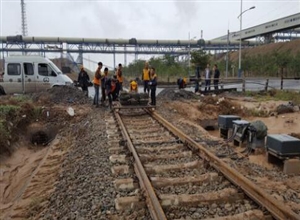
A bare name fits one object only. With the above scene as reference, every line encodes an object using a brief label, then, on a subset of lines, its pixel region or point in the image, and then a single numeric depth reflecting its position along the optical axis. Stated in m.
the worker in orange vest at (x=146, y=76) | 14.56
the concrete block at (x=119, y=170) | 5.50
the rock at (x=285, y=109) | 12.89
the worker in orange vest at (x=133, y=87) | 13.54
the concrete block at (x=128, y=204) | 4.23
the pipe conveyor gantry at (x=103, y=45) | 54.41
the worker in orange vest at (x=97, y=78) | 13.18
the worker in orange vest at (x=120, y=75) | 14.73
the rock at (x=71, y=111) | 12.73
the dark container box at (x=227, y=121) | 9.31
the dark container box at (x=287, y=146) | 6.34
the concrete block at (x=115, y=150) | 6.71
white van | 18.06
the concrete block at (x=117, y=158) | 6.10
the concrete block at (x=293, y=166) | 6.19
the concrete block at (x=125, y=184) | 4.85
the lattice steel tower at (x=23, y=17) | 76.06
